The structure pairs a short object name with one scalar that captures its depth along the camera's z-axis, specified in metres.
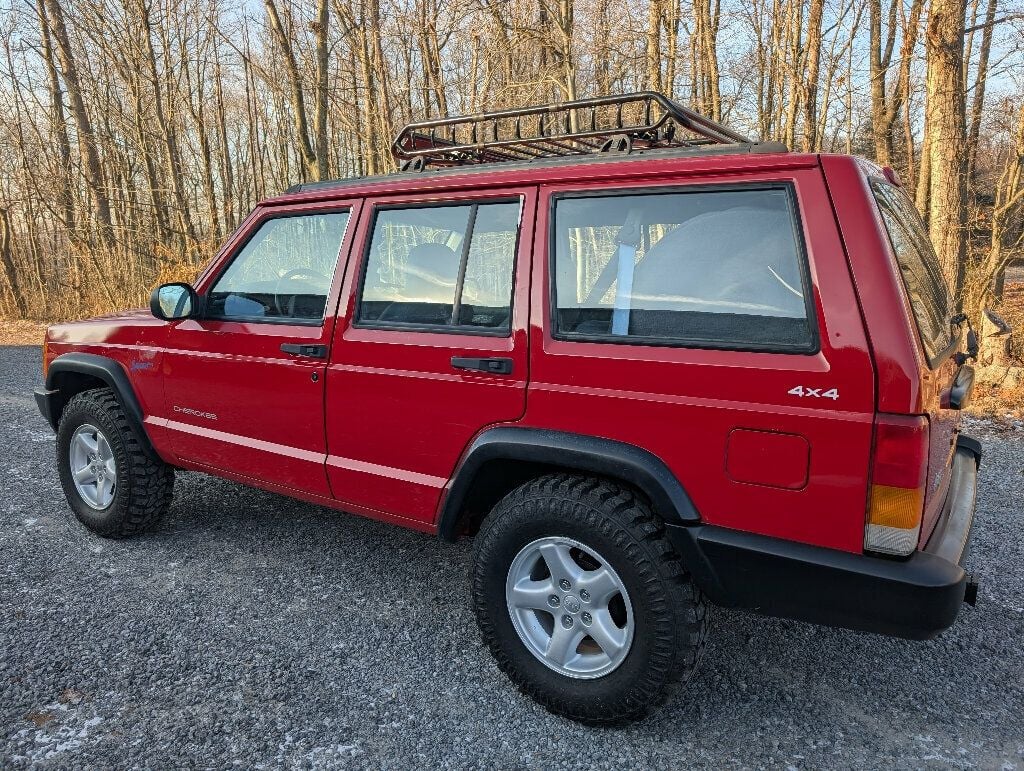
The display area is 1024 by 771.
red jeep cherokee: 1.85
